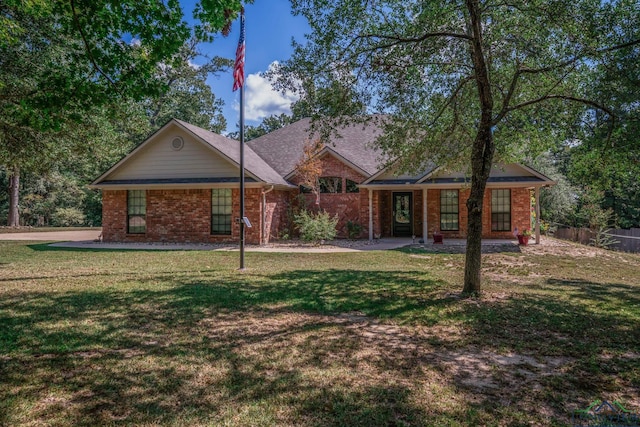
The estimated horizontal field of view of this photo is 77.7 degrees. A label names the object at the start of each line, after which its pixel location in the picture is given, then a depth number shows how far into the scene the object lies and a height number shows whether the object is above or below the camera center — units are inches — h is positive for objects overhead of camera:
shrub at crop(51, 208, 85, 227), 1195.0 -4.7
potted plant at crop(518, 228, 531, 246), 613.3 -34.9
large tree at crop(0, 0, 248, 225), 216.5 +100.1
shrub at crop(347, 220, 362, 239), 711.7 -23.4
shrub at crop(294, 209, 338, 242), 631.2 -20.6
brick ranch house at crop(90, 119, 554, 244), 664.4 +36.0
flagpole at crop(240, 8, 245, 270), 385.4 +45.0
